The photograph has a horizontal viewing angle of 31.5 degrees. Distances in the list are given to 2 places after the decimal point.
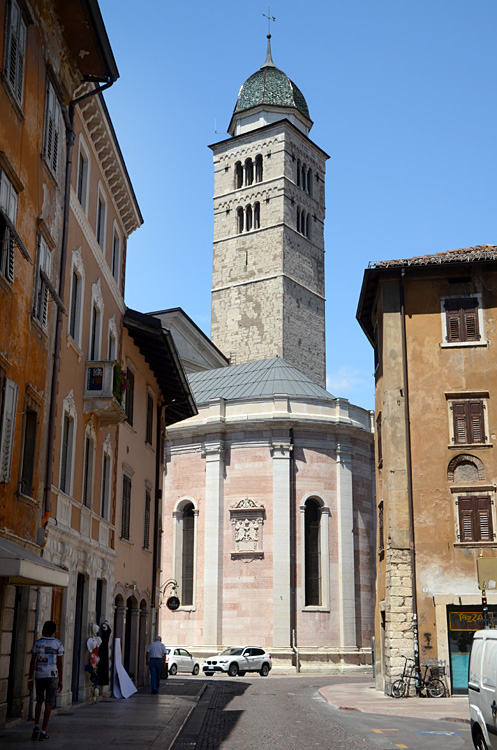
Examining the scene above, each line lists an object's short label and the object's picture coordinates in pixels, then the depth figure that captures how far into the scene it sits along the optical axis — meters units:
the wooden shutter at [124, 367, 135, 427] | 25.90
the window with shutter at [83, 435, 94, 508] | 20.92
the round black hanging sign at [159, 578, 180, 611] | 37.78
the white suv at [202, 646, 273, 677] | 37.03
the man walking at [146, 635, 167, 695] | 24.72
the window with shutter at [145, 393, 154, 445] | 29.83
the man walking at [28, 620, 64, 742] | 13.28
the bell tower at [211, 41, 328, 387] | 73.38
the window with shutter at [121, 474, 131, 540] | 25.69
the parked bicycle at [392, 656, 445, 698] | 24.47
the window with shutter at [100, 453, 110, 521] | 22.86
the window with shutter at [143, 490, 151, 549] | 29.30
